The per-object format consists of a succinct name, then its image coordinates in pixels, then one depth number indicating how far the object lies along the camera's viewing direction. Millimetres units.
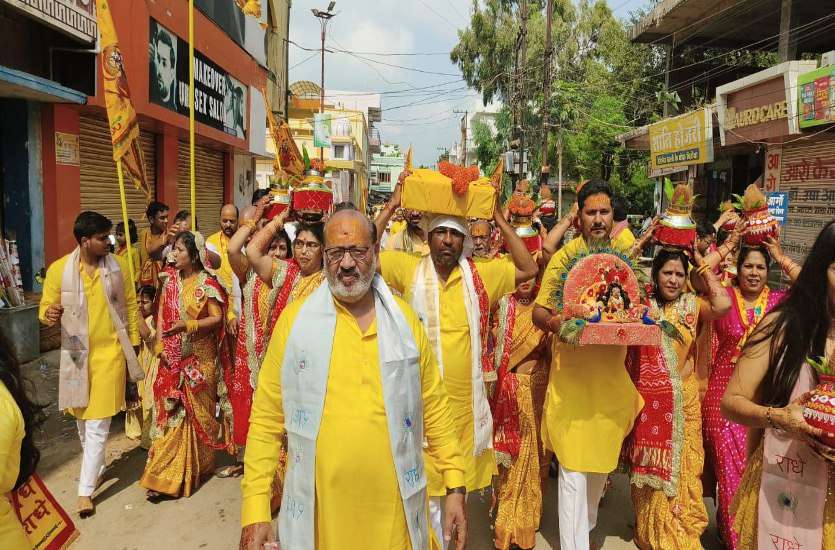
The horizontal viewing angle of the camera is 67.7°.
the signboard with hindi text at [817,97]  11273
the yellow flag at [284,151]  4777
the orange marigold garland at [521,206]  5664
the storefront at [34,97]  7785
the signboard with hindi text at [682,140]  15719
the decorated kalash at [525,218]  5629
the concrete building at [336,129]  43069
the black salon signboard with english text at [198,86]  10461
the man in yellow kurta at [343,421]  2201
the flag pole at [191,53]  6670
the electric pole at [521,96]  23375
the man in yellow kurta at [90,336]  4457
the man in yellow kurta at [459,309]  3373
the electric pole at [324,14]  34988
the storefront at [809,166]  11586
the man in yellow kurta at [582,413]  3494
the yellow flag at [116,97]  5516
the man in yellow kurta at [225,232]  6641
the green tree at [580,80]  25406
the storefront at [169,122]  8570
